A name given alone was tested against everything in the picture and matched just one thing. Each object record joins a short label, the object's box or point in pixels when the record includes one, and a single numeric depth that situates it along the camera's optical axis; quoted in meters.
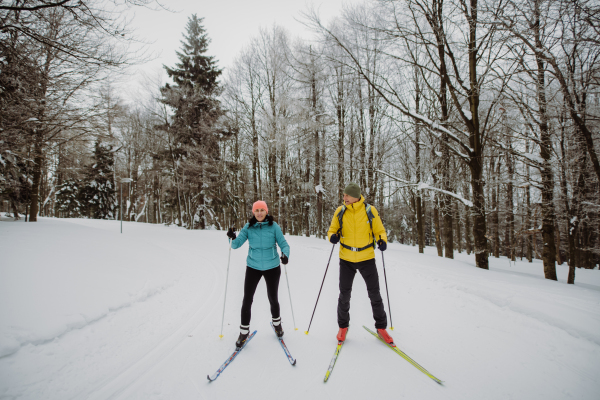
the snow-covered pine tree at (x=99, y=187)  26.14
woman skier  3.40
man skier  3.33
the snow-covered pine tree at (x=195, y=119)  17.92
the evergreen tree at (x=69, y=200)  26.39
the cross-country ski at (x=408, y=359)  2.56
